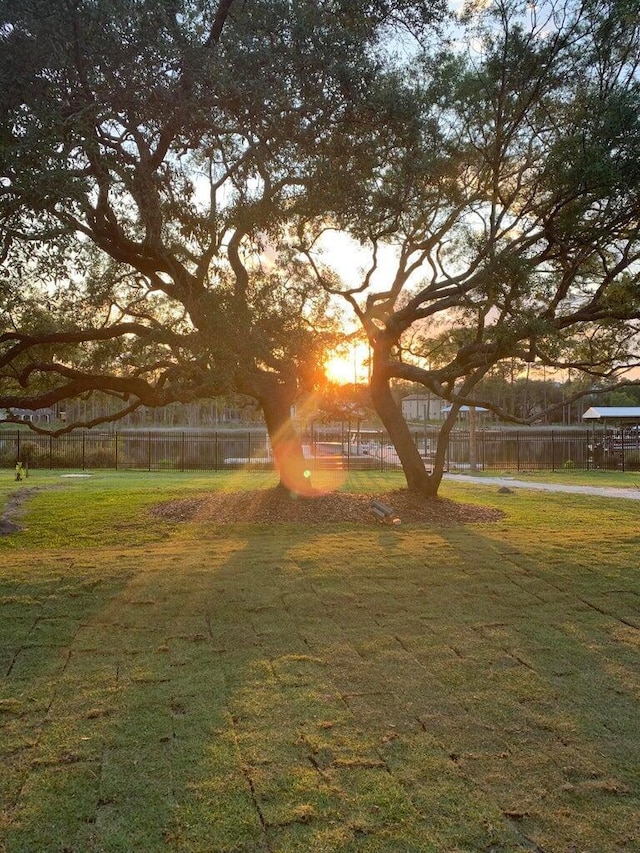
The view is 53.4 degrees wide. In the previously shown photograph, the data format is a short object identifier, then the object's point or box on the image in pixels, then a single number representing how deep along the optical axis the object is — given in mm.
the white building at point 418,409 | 106325
